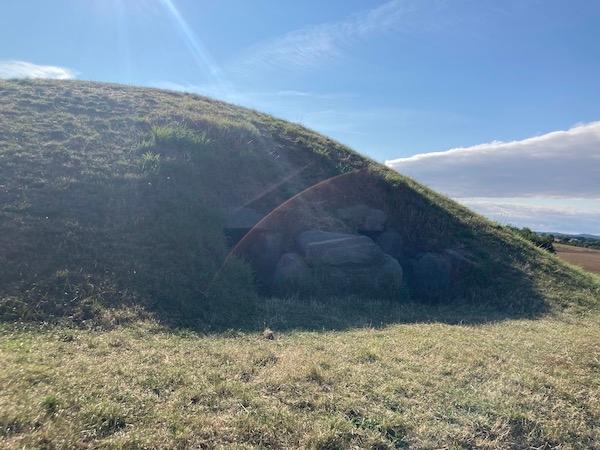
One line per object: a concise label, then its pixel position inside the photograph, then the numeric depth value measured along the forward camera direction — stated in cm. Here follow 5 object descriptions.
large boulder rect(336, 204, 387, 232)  1312
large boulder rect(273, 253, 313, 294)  1034
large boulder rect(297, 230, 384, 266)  1100
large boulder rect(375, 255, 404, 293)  1105
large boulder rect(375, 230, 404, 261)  1273
